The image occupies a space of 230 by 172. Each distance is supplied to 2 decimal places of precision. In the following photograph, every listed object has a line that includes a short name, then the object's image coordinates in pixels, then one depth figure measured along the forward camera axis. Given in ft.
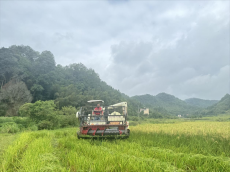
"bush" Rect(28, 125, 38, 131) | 51.71
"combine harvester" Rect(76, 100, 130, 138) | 23.34
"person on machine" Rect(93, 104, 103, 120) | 30.70
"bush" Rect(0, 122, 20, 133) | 44.30
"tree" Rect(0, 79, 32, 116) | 97.04
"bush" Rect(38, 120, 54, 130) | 57.67
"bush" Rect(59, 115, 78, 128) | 75.02
